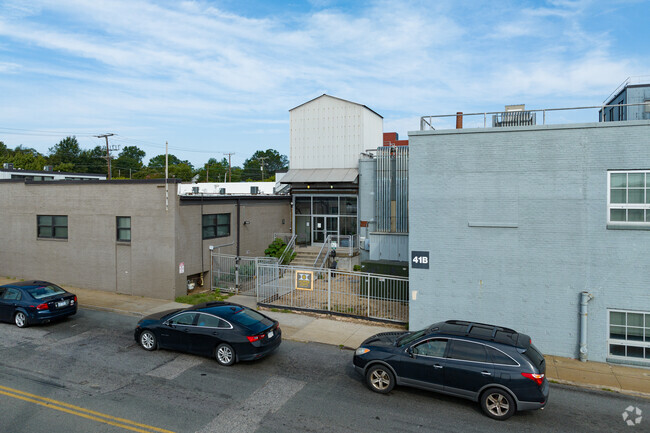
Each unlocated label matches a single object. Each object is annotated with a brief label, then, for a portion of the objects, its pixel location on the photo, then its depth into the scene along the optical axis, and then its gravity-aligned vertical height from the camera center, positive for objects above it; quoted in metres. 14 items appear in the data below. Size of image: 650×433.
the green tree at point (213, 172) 106.28 +9.30
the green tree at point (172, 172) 89.38 +8.14
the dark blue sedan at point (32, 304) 14.01 -3.02
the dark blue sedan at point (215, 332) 10.94 -3.17
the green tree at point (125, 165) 108.81 +11.44
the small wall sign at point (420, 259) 13.48 -1.54
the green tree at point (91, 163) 101.26 +10.95
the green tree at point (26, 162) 79.19 +8.81
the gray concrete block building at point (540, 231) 11.69 -0.62
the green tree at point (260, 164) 123.06 +13.86
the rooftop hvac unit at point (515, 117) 13.76 +2.90
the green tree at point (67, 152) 99.75 +13.84
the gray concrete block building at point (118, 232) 18.28 -1.02
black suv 8.31 -3.15
